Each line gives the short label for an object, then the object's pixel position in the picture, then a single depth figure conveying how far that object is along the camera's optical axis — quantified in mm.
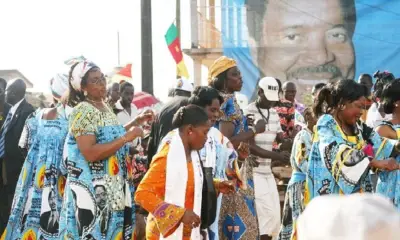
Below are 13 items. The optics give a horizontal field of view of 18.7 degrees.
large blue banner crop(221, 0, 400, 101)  19937
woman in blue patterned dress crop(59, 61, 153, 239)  8423
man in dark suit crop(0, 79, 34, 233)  12150
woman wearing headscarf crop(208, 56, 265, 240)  9947
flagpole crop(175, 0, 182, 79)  28457
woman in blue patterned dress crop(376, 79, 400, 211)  8692
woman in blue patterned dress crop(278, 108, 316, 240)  9212
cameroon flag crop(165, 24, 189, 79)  27380
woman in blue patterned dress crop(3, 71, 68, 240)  9780
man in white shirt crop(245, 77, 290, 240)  11880
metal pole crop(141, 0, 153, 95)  21284
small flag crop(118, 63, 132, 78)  27186
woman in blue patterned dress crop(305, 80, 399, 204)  7938
